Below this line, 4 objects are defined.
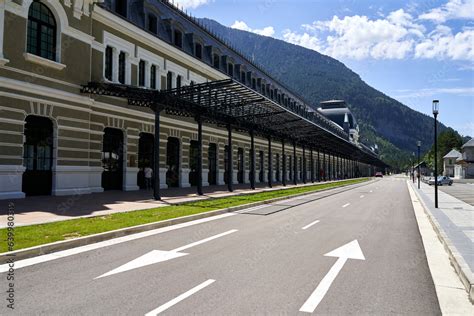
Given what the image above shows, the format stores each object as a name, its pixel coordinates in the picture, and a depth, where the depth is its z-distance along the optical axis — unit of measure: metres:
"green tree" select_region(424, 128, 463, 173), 137.00
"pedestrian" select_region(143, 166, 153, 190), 25.61
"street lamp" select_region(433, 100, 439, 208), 19.42
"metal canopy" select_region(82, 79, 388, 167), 19.55
